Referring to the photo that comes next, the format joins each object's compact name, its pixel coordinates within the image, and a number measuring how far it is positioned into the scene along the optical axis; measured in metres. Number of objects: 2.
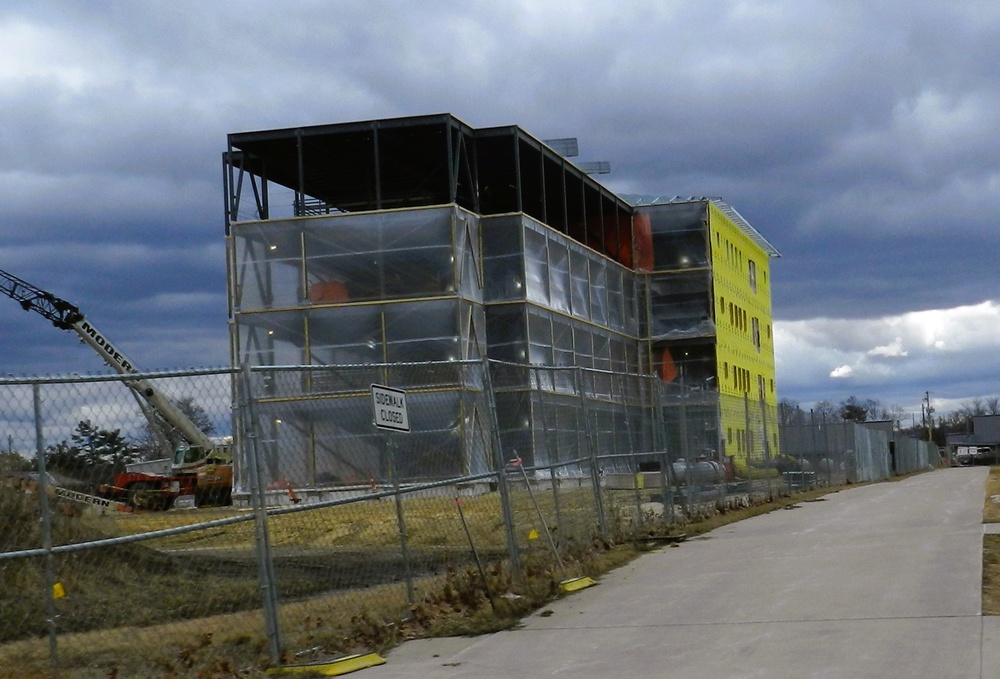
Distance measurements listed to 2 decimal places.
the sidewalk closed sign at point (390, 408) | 9.68
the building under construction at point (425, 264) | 38.19
